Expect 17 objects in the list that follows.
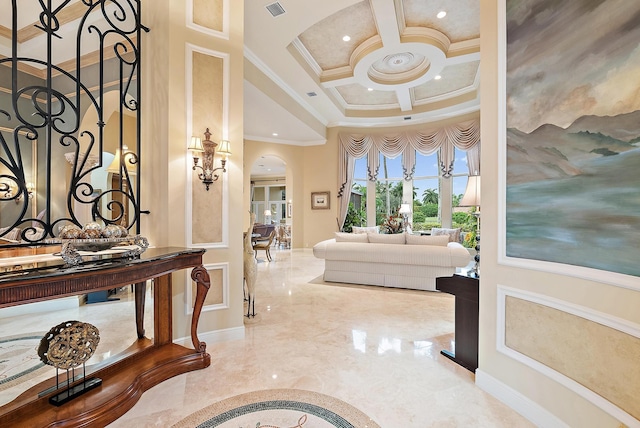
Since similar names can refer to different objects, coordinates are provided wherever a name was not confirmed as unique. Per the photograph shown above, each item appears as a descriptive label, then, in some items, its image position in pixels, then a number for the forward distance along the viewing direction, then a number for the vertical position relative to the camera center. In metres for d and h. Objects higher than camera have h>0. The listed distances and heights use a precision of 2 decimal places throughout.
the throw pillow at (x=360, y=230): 7.26 -0.43
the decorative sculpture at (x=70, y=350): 1.69 -0.80
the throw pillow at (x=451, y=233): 7.04 -0.49
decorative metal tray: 1.62 -0.21
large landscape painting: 1.31 +0.41
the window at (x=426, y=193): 8.78 +0.58
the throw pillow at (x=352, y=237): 5.30 -0.45
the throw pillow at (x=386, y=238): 5.03 -0.45
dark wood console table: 1.42 -1.05
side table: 2.36 -0.89
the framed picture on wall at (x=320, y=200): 9.17 +0.38
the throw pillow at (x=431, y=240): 4.77 -0.45
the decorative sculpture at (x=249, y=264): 3.32 -0.58
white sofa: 4.57 -0.75
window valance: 8.24 +1.86
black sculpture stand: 1.70 -1.07
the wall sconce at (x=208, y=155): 2.71 +0.53
